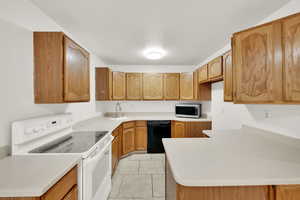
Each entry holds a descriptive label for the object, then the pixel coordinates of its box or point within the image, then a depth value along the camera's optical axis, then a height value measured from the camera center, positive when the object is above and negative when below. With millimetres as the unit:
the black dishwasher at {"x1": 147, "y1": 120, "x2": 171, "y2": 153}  3385 -796
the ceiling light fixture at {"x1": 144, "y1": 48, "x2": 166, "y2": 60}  2719 +966
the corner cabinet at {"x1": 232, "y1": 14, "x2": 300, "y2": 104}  1027 +321
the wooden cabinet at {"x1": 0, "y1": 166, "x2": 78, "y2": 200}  796 -578
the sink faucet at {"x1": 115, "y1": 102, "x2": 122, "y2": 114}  3854 -179
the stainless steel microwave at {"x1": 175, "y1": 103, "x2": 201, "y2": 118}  3314 -242
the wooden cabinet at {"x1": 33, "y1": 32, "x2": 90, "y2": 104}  1414 +346
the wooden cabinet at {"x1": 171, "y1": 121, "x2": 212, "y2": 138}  3117 -620
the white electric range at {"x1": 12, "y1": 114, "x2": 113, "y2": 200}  1178 -448
